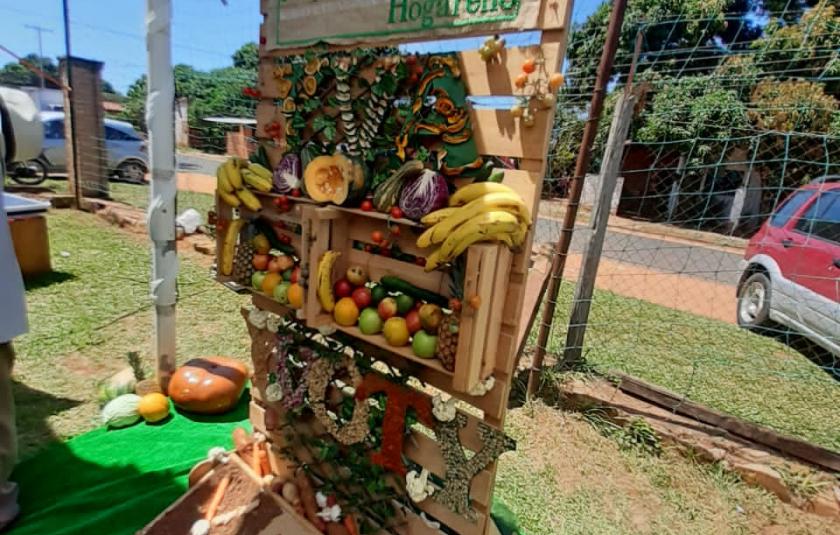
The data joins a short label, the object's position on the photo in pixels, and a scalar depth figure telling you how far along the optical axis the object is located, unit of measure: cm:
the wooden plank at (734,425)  242
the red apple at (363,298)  154
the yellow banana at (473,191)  127
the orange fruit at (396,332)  142
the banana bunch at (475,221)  121
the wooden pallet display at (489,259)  124
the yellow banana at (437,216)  130
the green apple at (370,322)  148
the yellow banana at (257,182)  180
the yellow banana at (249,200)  183
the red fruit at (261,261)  190
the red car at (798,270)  359
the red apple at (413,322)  144
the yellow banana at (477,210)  123
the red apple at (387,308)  147
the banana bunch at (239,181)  182
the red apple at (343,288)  158
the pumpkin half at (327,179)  151
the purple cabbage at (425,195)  133
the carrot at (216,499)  194
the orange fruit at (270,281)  182
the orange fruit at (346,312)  153
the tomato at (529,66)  121
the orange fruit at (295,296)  169
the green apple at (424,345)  138
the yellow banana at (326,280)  154
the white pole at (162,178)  233
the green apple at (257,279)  187
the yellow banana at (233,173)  185
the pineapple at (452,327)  131
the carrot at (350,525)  189
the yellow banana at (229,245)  194
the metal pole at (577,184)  251
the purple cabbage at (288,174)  173
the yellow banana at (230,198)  188
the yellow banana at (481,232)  119
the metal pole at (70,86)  634
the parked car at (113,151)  863
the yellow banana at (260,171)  183
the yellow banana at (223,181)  186
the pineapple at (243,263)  193
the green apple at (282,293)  175
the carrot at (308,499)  194
